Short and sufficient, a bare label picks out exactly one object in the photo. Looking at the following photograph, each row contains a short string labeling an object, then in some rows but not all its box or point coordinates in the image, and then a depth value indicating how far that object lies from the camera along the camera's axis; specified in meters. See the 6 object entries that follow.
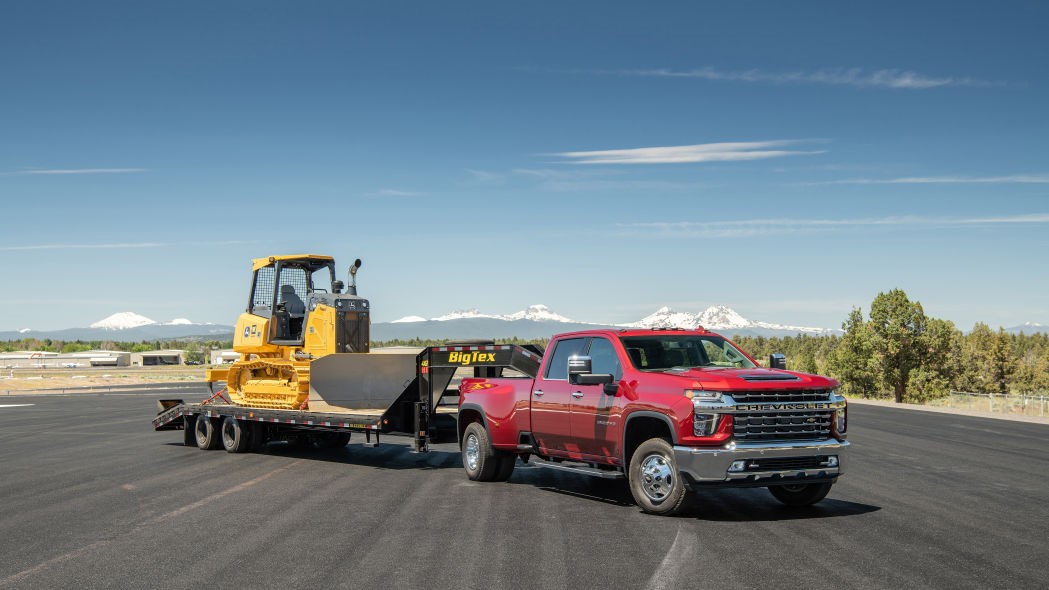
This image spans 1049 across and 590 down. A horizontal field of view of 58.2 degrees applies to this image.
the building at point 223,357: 145.25
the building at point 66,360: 162.00
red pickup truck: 10.08
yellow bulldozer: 17.91
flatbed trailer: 15.63
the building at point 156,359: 178.75
